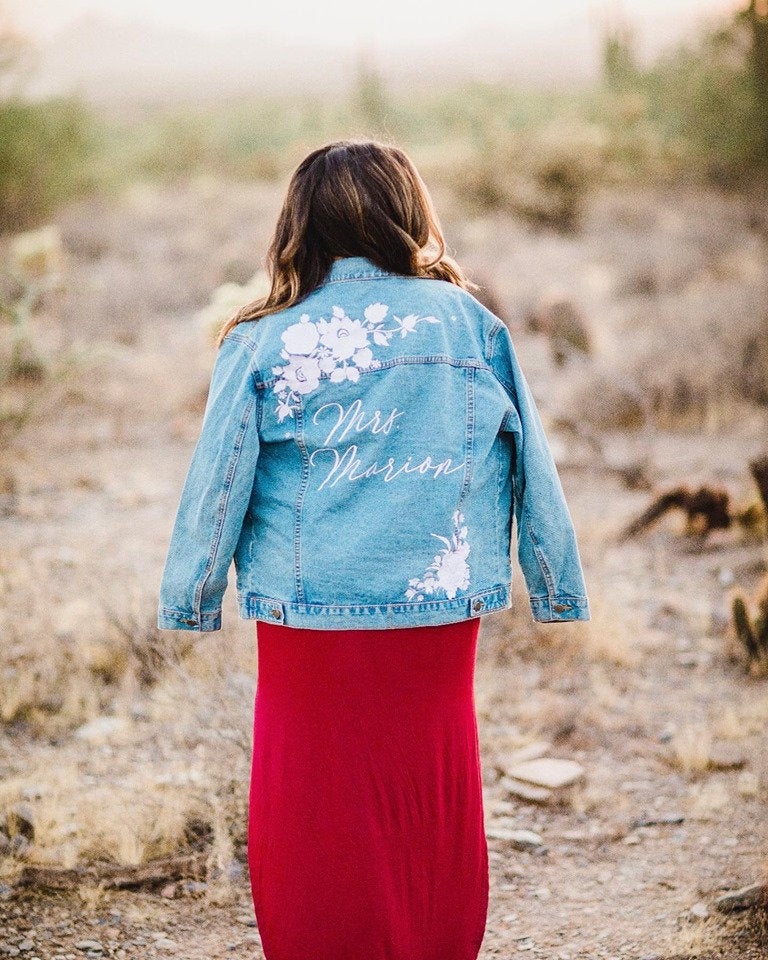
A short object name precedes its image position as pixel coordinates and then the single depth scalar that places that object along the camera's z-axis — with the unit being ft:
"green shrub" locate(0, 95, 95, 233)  50.24
